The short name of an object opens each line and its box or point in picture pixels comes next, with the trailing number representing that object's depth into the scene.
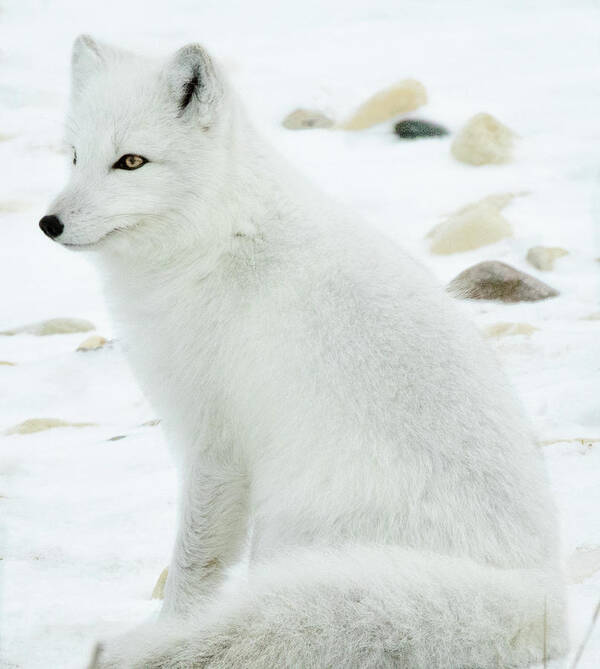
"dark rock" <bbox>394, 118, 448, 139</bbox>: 15.10
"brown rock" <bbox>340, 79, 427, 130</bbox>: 15.55
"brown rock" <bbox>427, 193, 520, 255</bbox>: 11.33
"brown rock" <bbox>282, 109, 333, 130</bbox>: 16.03
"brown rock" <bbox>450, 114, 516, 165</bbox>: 14.01
